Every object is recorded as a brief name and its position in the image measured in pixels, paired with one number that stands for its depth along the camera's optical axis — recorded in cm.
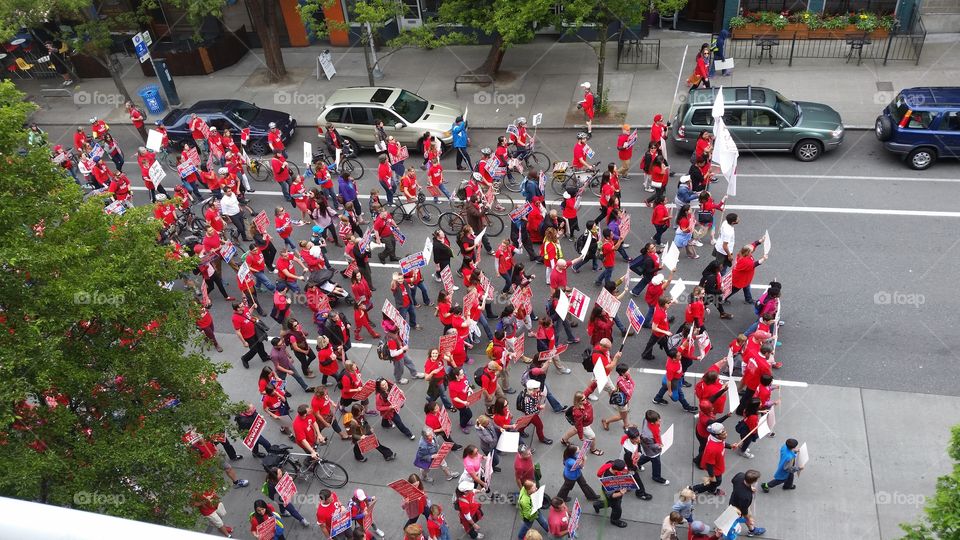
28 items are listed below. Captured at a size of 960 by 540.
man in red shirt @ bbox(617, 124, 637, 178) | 1703
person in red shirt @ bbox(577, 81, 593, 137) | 1931
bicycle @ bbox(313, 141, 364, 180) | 1955
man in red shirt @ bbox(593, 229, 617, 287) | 1378
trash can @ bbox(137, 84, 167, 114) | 2488
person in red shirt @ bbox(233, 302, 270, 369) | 1312
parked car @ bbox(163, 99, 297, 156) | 2130
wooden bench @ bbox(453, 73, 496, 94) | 2398
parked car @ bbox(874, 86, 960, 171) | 1642
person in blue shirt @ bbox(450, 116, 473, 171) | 1902
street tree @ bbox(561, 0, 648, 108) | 1912
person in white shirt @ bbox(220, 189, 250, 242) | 1669
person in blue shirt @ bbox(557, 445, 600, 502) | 1001
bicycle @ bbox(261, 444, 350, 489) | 1149
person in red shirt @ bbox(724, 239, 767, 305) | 1273
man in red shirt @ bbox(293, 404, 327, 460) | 1099
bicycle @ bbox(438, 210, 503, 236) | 1688
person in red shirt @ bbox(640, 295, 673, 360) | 1209
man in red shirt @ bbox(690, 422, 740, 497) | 982
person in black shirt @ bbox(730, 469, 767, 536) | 914
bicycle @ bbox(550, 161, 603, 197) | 1725
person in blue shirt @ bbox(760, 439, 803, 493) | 991
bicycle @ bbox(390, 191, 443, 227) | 1742
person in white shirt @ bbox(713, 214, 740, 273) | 1336
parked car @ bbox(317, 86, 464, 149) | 2034
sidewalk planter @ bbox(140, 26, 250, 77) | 2750
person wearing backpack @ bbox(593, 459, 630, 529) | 967
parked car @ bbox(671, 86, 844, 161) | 1761
